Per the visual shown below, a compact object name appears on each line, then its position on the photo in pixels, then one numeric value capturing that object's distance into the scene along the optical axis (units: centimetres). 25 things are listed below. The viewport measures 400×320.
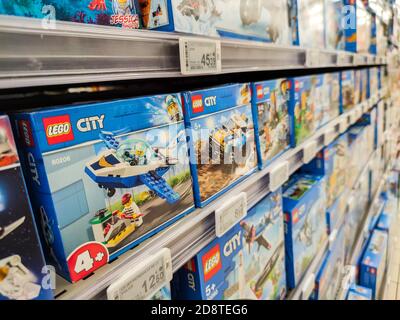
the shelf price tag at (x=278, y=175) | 94
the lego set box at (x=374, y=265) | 236
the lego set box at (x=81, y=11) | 41
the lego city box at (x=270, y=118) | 91
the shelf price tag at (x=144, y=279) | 49
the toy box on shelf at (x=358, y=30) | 193
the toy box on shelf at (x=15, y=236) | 38
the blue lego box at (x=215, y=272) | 73
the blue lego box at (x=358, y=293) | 214
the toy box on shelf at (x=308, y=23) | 112
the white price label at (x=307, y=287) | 126
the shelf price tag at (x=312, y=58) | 116
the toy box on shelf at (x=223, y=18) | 60
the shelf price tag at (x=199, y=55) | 60
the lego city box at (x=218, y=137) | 68
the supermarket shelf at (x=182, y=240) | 48
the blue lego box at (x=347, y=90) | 186
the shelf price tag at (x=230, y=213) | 72
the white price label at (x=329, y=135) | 146
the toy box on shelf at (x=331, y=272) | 152
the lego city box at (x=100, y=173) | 44
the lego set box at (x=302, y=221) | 120
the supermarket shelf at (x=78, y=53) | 36
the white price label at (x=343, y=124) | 168
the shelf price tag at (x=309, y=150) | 121
